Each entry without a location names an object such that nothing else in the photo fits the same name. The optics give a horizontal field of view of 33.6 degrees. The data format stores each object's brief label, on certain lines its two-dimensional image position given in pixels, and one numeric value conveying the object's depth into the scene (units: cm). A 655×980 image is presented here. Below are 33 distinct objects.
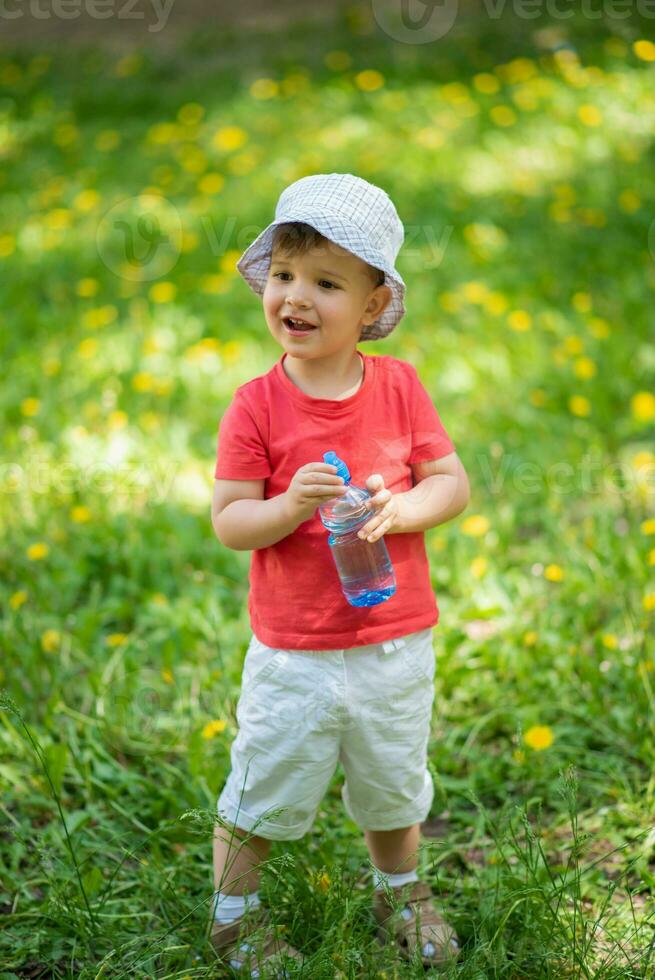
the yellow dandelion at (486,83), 608
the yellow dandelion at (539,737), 225
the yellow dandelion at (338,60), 678
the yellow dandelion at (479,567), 281
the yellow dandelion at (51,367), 392
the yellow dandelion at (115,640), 269
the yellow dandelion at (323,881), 182
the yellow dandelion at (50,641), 268
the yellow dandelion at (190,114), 625
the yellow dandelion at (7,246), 502
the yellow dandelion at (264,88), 630
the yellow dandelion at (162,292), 440
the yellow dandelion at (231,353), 392
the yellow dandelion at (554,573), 253
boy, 168
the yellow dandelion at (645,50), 540
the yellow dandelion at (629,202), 477
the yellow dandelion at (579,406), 346
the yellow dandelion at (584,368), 360
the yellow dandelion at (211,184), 535
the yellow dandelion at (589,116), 545
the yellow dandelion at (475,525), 290
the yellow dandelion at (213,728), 228
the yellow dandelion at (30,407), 360
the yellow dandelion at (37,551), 295
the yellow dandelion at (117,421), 352
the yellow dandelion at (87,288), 455
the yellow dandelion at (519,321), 396
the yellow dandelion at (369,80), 636
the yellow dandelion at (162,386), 379
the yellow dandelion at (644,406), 324
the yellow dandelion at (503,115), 564
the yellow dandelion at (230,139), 583
